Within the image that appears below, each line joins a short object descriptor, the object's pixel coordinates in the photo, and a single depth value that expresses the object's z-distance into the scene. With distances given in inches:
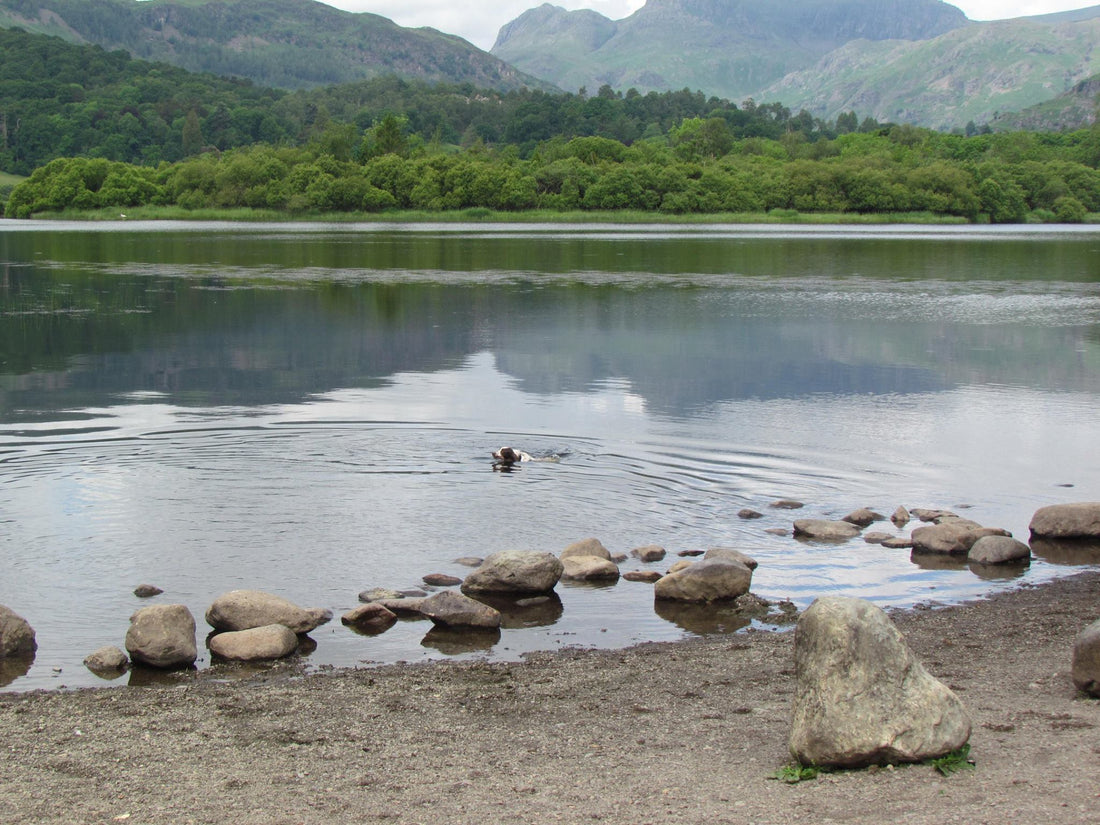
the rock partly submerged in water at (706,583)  535.5
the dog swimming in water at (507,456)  803.4
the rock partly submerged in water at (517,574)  546.3
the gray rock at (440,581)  558.9
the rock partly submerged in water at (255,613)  485.2
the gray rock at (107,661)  447.8
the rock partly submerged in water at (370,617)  505.0
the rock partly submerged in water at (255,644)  461.4
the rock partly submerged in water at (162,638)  451.8
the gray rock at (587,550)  595.5
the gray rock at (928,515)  666.8
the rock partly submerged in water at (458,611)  503.8
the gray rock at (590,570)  569.9
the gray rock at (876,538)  632.4
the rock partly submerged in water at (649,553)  602.2
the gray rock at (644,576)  568.1
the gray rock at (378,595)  530.0
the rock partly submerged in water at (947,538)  616.1
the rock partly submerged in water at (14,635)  456.1
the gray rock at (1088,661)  388.2
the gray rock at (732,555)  575.2
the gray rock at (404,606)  517.0
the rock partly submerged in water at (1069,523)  643.5
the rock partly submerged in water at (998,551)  602.5
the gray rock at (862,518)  669.9
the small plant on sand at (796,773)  329.7
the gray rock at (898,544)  625.3
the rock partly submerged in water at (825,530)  638.5
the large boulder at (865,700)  331.0
